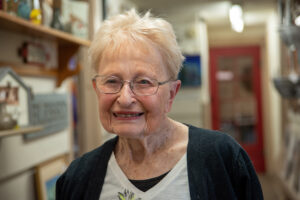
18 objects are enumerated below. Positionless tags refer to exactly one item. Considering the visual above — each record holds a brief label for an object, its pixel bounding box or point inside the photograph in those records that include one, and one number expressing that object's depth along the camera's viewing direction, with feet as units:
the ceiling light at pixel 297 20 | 6.82
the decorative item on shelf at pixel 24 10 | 4.22
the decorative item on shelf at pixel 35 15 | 4.54
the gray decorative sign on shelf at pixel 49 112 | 5.25
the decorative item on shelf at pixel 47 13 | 5.07
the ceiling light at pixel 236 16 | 10.80
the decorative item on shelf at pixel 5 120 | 3.97
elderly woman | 3.36
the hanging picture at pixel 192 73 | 15.71
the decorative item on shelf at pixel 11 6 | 3.84
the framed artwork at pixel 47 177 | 5.22
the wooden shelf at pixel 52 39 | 4.03
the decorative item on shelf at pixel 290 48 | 6.85
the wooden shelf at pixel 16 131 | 3.77
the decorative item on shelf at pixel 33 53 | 5.05
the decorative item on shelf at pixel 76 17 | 5.60
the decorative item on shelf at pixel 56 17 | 5.27
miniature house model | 4.30
